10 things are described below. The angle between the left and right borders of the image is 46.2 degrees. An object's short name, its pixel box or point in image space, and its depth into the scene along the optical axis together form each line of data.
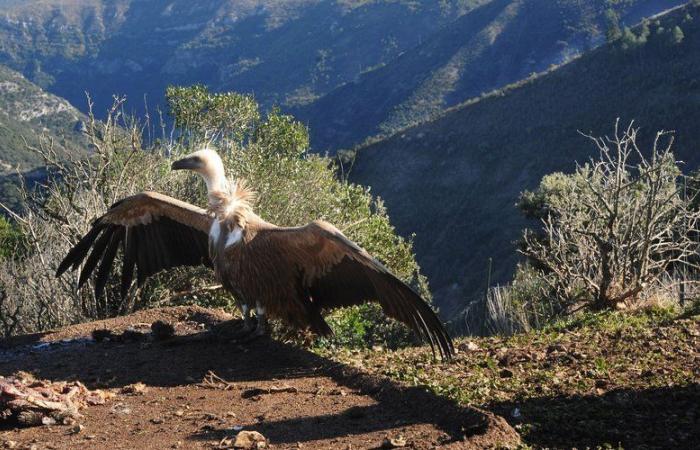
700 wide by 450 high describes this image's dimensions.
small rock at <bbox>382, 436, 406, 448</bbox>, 4.38
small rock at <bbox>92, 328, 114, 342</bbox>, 7.39
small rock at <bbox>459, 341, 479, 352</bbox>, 6.86
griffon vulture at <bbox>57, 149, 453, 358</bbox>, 6.03
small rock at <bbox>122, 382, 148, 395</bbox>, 5.80
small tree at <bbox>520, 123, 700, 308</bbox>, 9.05
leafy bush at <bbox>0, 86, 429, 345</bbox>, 9.68
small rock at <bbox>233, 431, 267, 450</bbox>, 4.45
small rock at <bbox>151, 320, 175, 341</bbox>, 7.18
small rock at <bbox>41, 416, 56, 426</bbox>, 5.11
